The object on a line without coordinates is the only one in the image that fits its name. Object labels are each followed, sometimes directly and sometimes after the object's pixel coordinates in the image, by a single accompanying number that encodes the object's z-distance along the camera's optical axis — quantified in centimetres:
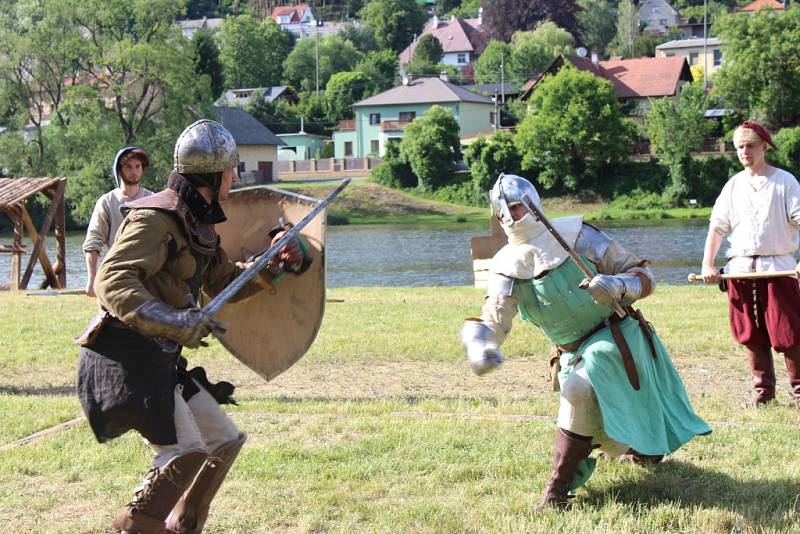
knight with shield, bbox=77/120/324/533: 395
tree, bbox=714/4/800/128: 5622
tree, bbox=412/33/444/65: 11850
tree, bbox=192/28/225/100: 8175
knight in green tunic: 490
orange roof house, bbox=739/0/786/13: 11755
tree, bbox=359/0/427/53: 14488
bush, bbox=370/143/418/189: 5741
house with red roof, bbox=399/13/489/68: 12750
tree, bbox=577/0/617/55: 12656
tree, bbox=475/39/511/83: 10000
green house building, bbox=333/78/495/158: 7350
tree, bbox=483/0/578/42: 12312
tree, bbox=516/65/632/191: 5309
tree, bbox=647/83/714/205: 5081
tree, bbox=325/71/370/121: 8769
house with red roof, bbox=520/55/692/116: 7181
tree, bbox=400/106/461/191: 5600
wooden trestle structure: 1958
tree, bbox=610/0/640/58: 11575
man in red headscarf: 719
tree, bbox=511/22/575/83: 9012
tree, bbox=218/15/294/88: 11600
